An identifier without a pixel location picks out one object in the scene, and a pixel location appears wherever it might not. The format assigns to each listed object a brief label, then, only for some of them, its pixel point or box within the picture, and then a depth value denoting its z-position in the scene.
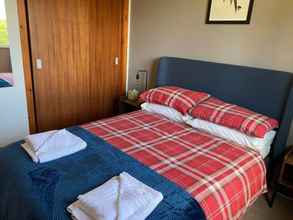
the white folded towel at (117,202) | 1.04
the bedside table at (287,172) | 1.89
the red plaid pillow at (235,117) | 1.85
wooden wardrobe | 2.62
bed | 1.24
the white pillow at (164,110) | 2.35
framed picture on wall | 2.19
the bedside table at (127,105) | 3.04
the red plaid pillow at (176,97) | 2.30
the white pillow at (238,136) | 1.87
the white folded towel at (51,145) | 1.51
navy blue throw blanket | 1.15
